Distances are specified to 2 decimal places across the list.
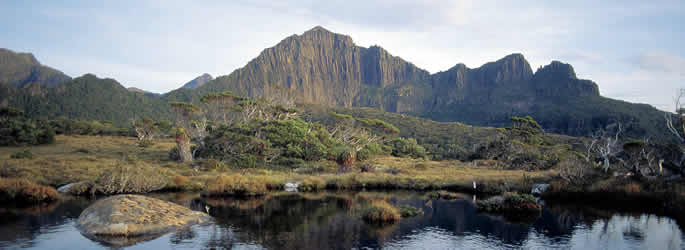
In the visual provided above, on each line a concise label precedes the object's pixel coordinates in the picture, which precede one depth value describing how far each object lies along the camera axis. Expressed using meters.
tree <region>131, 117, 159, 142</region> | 64.38
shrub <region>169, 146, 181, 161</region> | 42.22
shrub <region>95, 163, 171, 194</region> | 25.59
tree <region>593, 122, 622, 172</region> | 25.21
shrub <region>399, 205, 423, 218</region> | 20.30
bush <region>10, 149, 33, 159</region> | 36.97
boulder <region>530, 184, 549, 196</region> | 27.12
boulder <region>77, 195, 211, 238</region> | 15.54
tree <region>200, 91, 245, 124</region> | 49.28
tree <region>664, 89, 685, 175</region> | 21.26
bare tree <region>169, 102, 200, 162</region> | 39.94
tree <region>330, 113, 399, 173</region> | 54.19
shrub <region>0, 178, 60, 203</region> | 21.95
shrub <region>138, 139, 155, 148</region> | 52.78
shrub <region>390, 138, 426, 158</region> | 64.81
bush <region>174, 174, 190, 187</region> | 28.44
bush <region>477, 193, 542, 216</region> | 21.56
